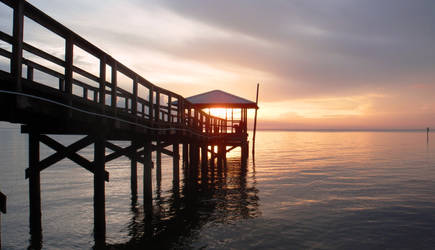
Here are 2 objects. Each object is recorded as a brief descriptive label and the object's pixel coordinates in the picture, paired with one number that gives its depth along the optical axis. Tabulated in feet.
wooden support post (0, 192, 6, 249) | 18.48
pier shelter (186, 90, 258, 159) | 91.71
